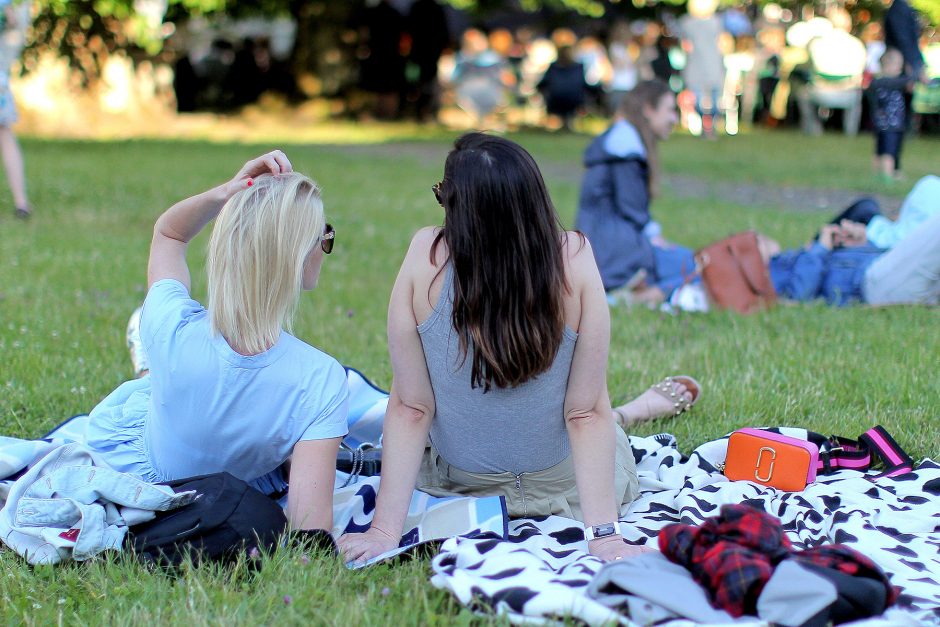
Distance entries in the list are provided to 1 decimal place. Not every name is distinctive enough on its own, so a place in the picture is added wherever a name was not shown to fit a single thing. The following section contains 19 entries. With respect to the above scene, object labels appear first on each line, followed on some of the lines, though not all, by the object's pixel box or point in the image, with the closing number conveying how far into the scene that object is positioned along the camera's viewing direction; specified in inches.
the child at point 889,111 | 458.6
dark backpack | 109.4
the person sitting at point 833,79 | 772.0
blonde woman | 113.0
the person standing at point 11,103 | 323.9
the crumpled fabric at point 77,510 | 110.1
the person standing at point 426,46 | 876.6
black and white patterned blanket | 99.3
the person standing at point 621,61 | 815.1
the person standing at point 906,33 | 462.9
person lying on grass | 235.6
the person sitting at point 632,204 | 267.9
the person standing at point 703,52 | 699.4
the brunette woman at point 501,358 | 108.8
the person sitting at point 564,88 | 795.4
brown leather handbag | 245.9
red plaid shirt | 95.0
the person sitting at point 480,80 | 826.2
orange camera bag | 138.6
